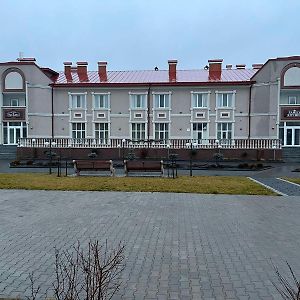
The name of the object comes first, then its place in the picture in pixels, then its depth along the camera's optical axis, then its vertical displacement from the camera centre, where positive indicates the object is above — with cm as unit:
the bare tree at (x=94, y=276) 256 -168
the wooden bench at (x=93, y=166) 1636 -125
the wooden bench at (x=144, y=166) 1623 -124
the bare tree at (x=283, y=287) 384 -173
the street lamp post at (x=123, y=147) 2992 -63
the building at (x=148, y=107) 3338 +340
